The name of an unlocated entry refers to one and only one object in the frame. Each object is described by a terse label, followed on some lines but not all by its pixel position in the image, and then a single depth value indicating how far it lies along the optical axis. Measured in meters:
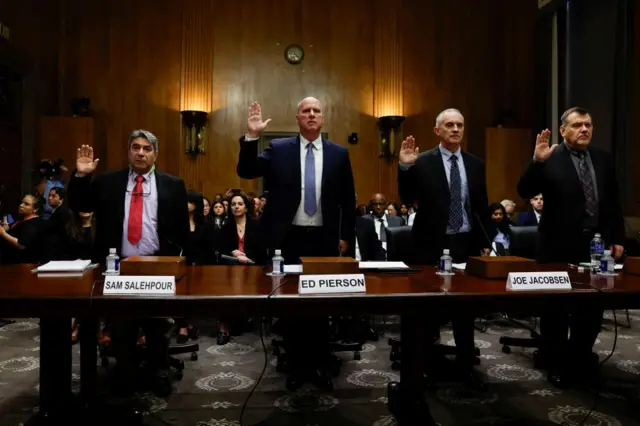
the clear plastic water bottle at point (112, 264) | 1.95
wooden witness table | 1.52
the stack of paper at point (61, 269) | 1.97
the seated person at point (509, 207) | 6.32
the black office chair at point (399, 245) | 3.31
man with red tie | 2.56
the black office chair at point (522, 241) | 3.90
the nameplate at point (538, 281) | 1.71
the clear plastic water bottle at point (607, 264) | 2.08
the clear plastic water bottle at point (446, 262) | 2.07
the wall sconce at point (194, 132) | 8.11
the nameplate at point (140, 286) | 1.56
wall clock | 8.34
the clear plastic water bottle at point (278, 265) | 2.01
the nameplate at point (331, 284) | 1.60
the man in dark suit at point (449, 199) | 2.60
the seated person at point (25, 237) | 4.18
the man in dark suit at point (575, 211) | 2.69
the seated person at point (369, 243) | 4.12
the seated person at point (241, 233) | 4.09
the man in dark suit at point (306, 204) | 2.60
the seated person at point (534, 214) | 5.21
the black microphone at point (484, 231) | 2.54
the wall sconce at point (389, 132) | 8.29
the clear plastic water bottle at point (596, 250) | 2.23
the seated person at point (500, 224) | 4.96
